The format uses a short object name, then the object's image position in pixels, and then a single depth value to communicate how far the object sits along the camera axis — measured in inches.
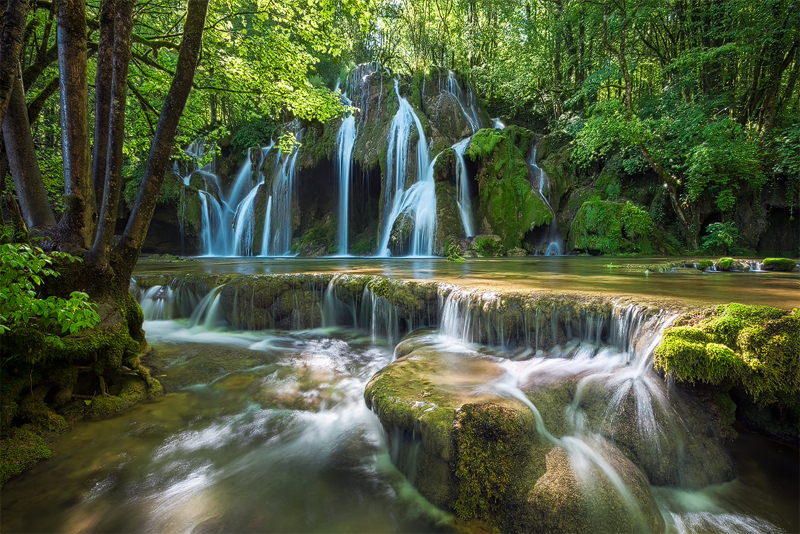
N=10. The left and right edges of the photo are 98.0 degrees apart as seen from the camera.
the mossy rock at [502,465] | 89.0
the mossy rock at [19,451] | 108.3
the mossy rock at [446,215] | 593.3
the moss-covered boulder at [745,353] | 104.9
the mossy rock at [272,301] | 276.1
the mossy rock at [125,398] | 142.9
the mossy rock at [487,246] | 564.7
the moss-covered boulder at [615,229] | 502.3
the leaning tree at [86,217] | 129.0
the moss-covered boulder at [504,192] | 598.9
